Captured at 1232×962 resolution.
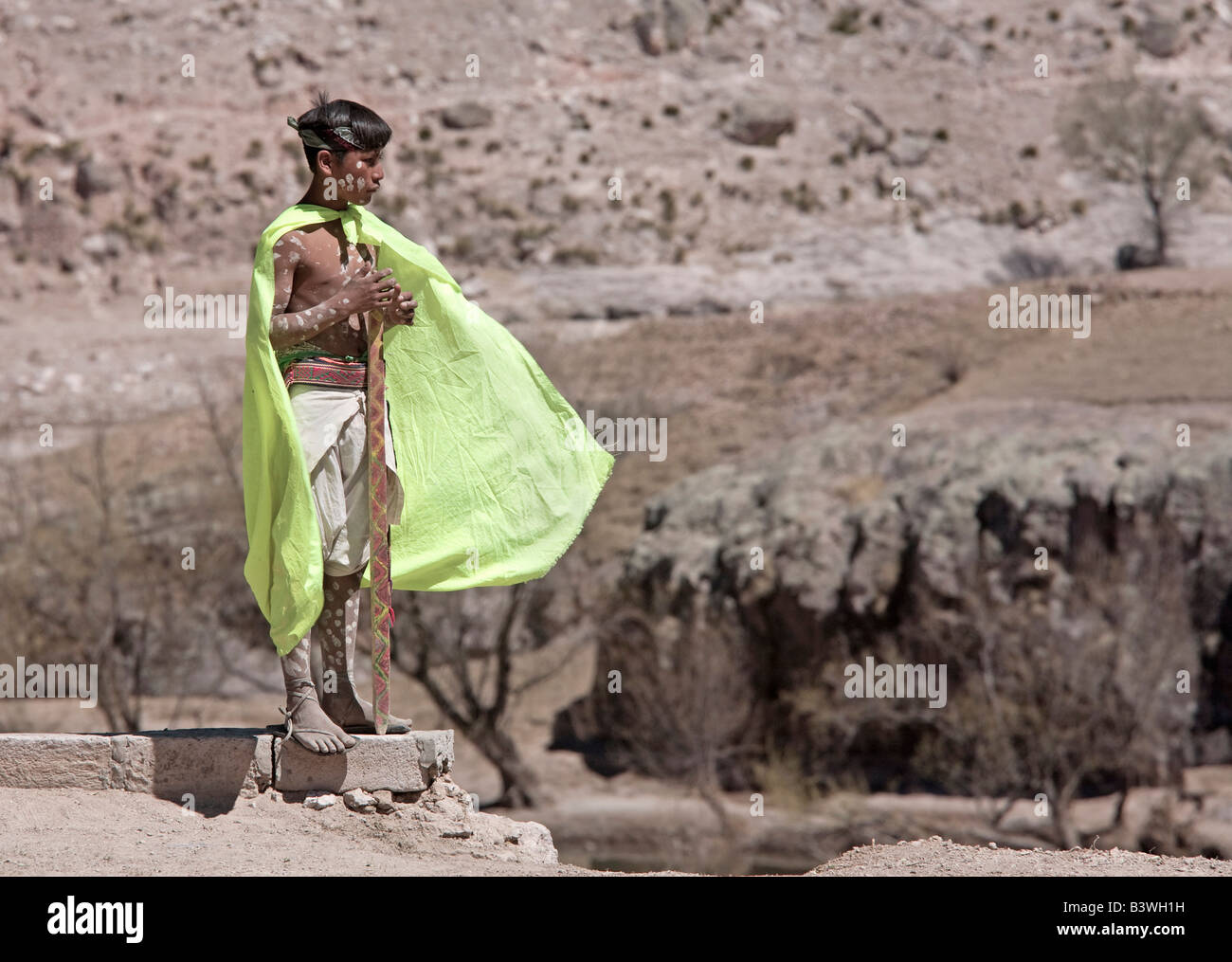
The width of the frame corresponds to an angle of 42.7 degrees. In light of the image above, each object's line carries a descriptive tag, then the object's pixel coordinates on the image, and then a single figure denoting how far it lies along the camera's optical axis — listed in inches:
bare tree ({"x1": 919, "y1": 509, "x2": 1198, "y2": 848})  818.2
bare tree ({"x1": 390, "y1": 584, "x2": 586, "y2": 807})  898.7
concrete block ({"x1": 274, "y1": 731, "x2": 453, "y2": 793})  223.6
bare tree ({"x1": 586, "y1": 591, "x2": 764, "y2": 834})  896.3
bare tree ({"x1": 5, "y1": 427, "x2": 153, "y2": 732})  922.1
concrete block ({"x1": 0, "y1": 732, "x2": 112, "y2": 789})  224.7
